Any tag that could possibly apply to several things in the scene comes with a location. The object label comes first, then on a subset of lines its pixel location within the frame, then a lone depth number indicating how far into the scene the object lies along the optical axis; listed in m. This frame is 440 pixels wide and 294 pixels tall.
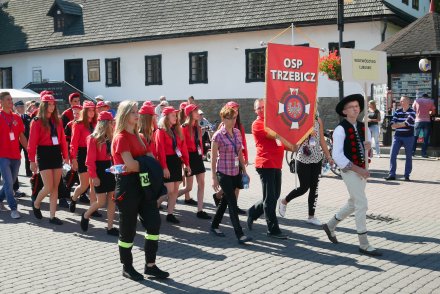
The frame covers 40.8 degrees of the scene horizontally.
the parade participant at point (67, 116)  11.32
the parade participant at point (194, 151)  9.52
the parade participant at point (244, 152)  9.28
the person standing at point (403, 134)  13.27
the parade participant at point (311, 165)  8.66
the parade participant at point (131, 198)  6.13
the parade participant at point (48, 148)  9.05
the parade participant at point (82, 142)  9.41
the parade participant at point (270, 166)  7.83
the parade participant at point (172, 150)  8.99
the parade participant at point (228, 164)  7.66
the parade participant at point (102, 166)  8.08
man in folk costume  7.02
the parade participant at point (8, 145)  9.69
